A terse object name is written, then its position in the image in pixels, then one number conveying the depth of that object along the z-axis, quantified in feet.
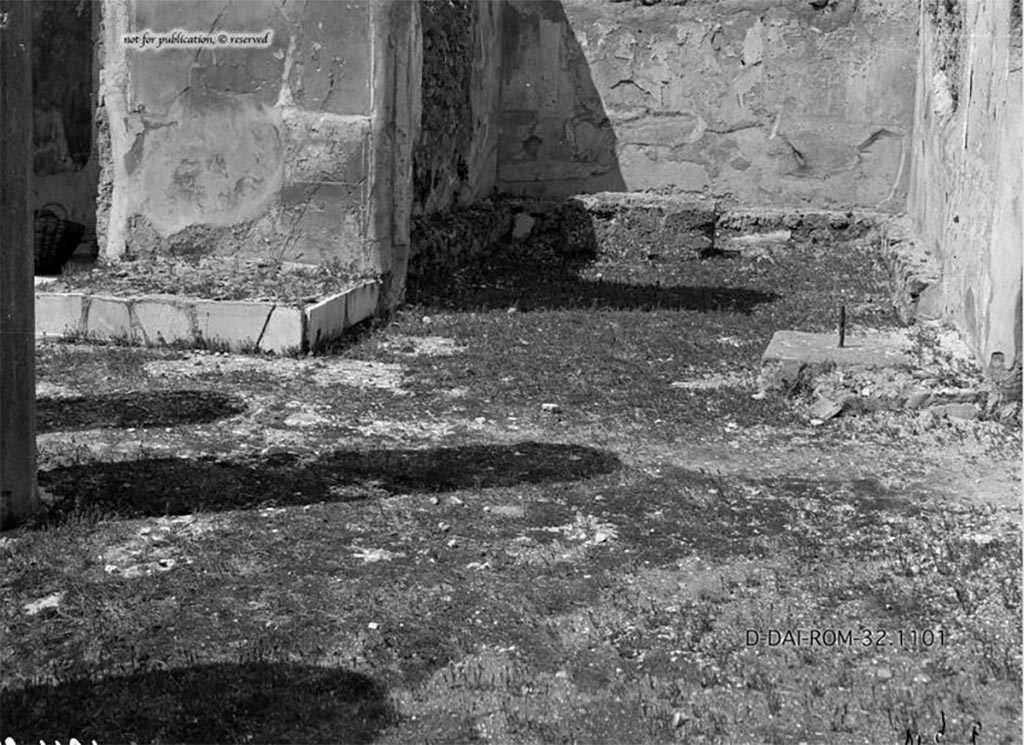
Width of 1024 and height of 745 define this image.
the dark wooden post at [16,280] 14.49
